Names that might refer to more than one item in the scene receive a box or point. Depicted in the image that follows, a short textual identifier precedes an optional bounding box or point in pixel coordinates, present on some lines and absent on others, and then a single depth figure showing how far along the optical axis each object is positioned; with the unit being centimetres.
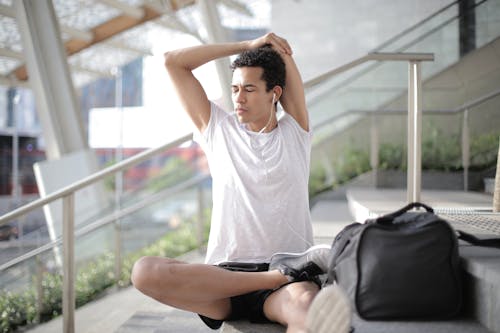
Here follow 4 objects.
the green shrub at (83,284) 378
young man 161
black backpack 139
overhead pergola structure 801
